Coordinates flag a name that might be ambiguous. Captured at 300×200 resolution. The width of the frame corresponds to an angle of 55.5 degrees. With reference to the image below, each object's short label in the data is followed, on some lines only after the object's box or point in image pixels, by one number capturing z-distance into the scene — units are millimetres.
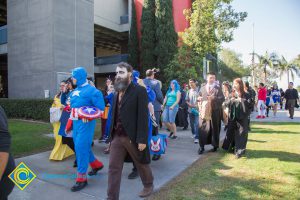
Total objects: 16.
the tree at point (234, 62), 57741
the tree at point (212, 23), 16719
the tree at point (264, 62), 56031
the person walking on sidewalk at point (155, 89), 6844
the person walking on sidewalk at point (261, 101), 15164
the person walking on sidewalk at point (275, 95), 17691
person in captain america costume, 4570
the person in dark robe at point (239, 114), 6453
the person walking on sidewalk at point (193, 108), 8672
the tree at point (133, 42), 25469
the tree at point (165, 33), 23312
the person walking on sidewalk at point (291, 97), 15258
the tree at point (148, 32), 24219
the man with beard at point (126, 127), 3826
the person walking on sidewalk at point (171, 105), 8578
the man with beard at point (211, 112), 6715
